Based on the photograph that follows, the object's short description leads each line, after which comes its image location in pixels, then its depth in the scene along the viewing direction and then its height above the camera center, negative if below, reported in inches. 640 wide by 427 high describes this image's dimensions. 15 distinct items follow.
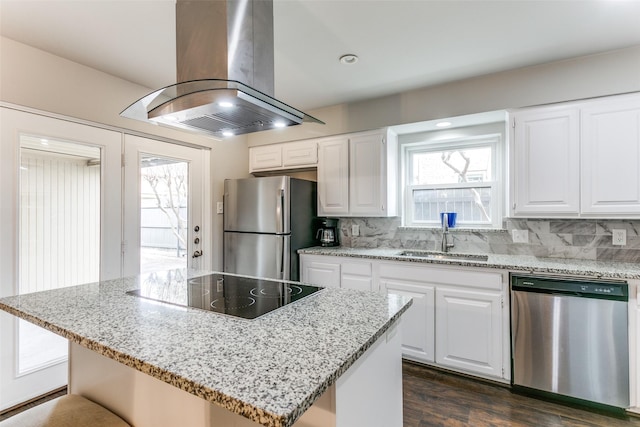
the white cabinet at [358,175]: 120.0 +15.5
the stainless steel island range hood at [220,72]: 51.4 +25.5
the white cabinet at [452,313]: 89.0 -30.3
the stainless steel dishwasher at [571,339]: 75.6 -32.5
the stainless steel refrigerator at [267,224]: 119.7 -4.4
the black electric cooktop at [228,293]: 50.3 -15.1
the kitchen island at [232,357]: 28.3 -15.3
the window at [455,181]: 116.6 +12.6
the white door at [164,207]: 106.5 +2.6
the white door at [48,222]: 80.7 -2.4
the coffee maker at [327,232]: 135.8 -8.3
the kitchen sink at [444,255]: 108.9 -15.7
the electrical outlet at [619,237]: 92.6 -7.4
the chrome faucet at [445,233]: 114.8 -7.5
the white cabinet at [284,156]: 135.6 +26.1
